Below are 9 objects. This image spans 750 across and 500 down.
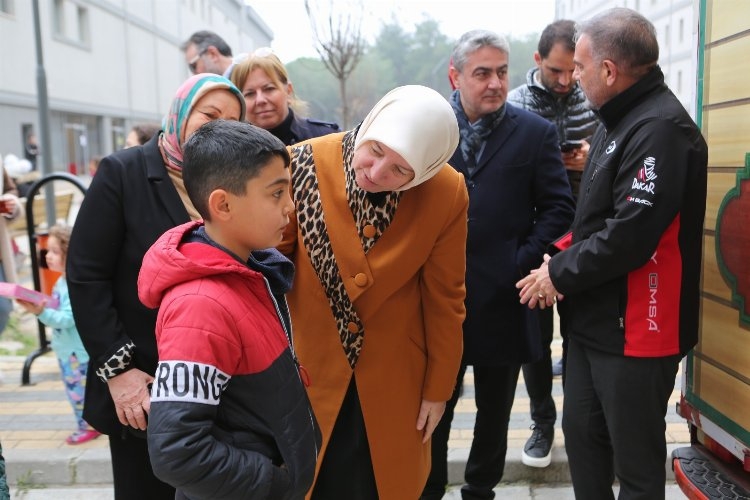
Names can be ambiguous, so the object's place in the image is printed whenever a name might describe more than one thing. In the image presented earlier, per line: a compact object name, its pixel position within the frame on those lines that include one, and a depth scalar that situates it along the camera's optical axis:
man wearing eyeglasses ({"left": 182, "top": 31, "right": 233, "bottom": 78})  4.88
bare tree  9.38
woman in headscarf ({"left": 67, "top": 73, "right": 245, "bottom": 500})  2.14
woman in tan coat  2.11
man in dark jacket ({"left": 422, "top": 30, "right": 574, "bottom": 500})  2.87
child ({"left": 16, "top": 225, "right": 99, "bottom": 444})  3.92
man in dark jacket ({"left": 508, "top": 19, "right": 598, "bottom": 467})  3.53
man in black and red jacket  2.19
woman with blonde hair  3.02
